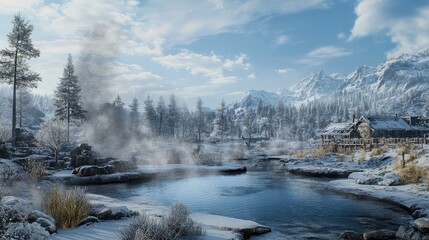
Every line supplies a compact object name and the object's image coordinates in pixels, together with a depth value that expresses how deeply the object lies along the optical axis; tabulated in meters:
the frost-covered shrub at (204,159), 49.66
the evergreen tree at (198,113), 122.16
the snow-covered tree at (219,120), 119.19
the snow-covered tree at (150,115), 107.88
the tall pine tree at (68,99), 55.72
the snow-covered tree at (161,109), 113.74
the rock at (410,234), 14.00
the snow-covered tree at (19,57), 41.41
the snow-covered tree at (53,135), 36.91
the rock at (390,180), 26.95
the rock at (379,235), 14.35
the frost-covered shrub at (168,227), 10.20
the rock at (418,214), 17.50
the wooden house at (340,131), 71.69
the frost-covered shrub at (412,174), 26.39
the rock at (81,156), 36.69
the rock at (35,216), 11.80
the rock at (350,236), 14.48
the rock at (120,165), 35.94
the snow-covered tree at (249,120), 117.07
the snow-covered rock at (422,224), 14.54
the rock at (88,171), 32.28
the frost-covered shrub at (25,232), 8.77
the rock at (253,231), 13.94
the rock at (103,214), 13.61
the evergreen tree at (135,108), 107.93
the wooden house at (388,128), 65.61
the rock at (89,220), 12.69
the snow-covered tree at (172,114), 112.81
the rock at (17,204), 12.20
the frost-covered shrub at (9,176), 20.85
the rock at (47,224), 11.24
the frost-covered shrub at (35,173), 24.27
